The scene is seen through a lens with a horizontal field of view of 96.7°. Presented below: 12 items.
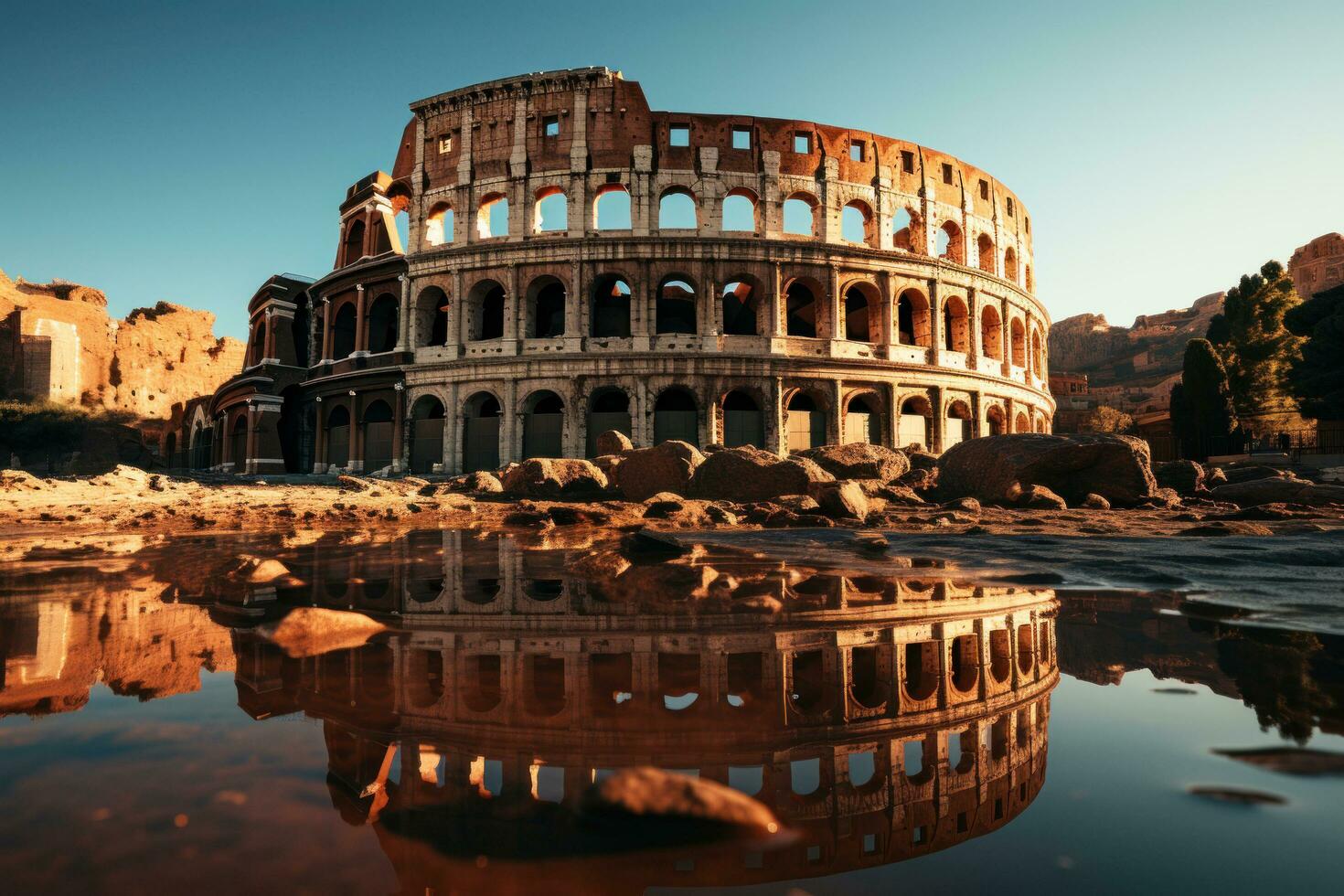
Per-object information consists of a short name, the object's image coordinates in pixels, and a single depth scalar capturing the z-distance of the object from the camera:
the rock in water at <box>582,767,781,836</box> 1.03
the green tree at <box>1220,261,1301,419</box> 28.41
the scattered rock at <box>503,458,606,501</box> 11.29
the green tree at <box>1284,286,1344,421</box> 21.39
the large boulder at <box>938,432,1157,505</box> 9.36
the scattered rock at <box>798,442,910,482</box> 11.23
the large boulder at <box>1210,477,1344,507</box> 8.55
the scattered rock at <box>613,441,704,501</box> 10.73
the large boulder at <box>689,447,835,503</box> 9.89
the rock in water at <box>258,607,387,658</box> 2.20
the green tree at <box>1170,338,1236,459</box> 25.17
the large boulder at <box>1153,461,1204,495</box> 11.19
